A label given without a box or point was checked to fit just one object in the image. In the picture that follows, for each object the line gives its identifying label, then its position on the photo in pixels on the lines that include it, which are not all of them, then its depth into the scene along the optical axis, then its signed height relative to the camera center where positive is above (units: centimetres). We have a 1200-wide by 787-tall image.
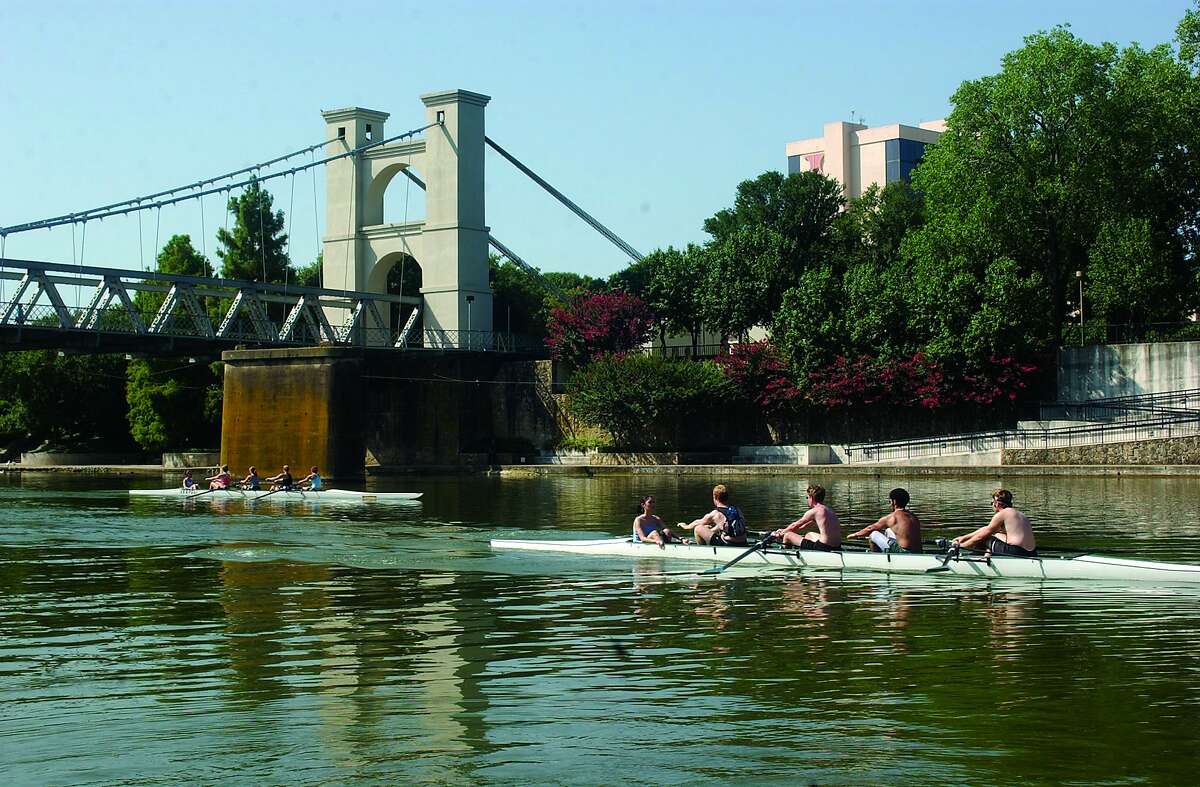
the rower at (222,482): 4223 -120
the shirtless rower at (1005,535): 1817 -134
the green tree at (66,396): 7400 +265
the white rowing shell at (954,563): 1717 -174
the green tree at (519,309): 7888 +758
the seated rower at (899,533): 1888 -135
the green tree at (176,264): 7320 +985
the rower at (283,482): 4016 -116
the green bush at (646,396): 5631 +175
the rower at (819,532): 1975 -139
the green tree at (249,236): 7831 +1192
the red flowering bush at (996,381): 5225 +205
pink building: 9438 +2003
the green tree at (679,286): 6519 +726
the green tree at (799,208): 7150 +1207
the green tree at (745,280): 6209 +716
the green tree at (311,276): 8325 +1013
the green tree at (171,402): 6894 +209
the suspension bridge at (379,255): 5653 +874
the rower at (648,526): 2183 -141
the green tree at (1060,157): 5366 +1110
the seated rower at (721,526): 2094 -136
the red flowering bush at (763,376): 5656 +256
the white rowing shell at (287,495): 3747 -152
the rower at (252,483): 4106 -121
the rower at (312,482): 4006 -118
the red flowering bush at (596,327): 6175 +505
